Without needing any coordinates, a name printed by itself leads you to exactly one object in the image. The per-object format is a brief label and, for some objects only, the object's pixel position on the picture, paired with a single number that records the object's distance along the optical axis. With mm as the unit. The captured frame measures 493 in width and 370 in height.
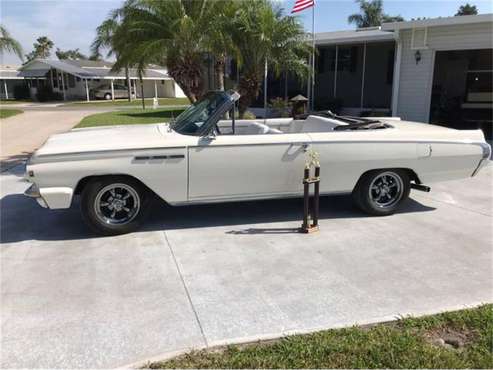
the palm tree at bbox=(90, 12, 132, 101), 27344
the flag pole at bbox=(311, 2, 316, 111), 18422
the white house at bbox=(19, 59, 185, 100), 44375
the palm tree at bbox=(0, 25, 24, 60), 21828
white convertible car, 4707
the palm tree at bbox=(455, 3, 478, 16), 57681
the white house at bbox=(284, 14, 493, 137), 11938
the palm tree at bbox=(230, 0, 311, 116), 12016
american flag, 13664
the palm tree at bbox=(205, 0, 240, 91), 11617
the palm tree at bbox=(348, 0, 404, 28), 48219
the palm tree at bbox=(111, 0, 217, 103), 11641
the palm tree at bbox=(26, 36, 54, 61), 76812
